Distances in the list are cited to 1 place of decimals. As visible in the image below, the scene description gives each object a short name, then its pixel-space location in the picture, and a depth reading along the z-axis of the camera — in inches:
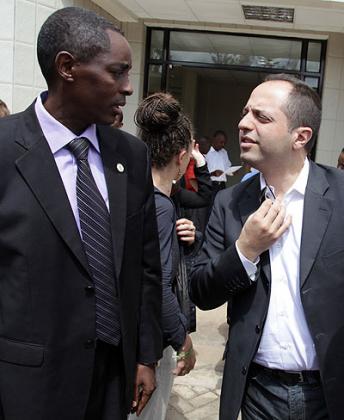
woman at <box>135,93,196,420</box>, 83.9
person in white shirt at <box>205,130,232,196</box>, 326.6
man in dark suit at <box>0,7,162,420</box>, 58.2
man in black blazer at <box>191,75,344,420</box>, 66.0
